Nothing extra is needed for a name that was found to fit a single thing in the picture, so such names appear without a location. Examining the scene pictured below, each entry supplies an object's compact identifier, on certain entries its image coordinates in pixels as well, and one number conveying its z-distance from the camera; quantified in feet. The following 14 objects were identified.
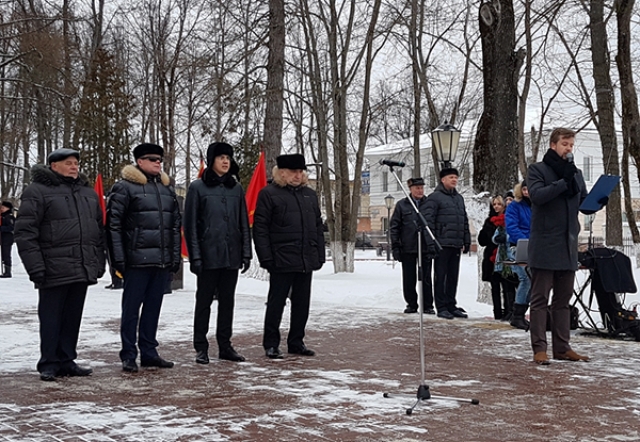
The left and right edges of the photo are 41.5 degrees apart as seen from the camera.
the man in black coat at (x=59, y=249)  21.99
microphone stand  18.76
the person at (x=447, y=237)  37.81
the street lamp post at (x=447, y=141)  45.29
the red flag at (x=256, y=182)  48.03
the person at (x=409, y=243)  38.63
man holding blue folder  25.00
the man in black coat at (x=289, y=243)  25.98
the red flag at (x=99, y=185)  59.10
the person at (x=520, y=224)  32.07
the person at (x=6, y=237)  66.39
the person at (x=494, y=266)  36.11
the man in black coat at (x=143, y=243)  23.40
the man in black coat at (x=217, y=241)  24.66
